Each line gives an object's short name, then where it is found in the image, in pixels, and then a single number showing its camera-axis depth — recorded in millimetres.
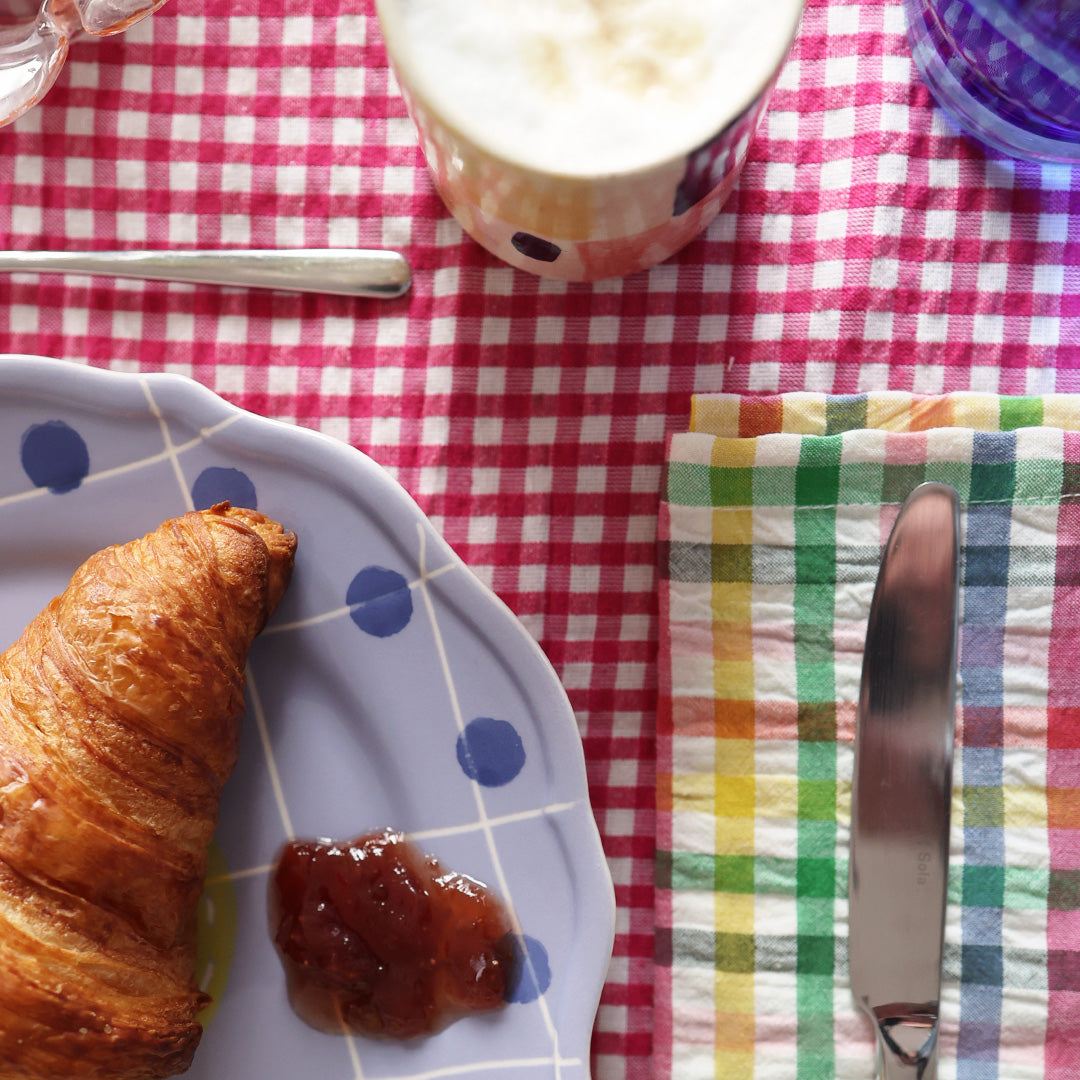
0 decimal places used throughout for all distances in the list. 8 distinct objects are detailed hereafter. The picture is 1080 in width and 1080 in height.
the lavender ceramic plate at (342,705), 300
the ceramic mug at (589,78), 241
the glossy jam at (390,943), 300
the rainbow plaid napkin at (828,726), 303
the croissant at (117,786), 276
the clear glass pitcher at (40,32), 302
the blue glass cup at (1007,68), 266
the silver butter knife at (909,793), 298
